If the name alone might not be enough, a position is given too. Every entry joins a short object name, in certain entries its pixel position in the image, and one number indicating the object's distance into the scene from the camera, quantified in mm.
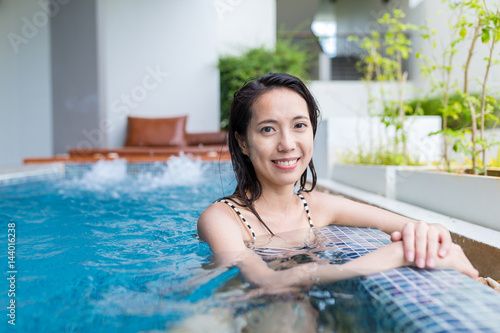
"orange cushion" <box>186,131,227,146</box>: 7438
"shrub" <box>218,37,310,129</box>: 8578
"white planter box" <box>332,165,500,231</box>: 2143
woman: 1329
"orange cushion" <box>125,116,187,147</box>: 7617
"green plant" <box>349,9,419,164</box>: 3607
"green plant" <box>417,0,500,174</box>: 2288
